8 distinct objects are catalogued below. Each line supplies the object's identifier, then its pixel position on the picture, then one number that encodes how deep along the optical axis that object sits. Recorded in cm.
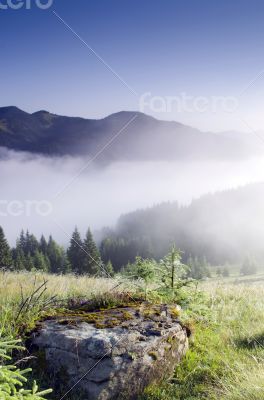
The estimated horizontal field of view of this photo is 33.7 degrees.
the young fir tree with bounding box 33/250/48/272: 5662
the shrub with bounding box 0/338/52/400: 371
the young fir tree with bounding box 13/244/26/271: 5233
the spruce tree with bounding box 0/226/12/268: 5347
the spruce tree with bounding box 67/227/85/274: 5450
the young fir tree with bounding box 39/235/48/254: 6862
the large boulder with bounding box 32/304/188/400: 643
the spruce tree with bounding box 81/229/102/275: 5391
